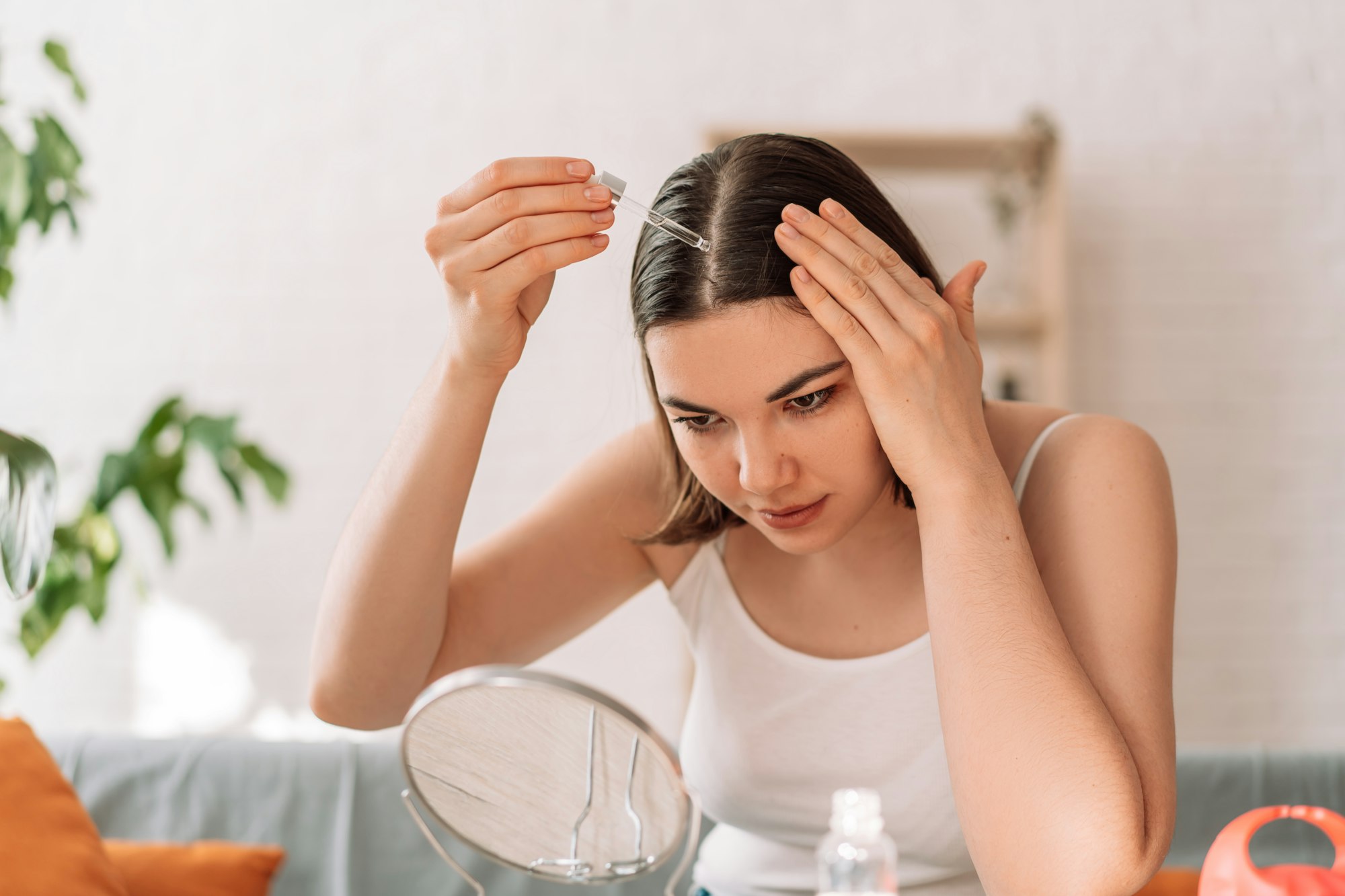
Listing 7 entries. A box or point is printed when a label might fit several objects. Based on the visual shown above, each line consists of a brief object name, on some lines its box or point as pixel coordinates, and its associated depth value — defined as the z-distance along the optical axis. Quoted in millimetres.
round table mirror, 722
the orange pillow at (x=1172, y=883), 1630
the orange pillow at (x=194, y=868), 1620
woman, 905
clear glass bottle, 581
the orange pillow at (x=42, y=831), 1384
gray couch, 1736
